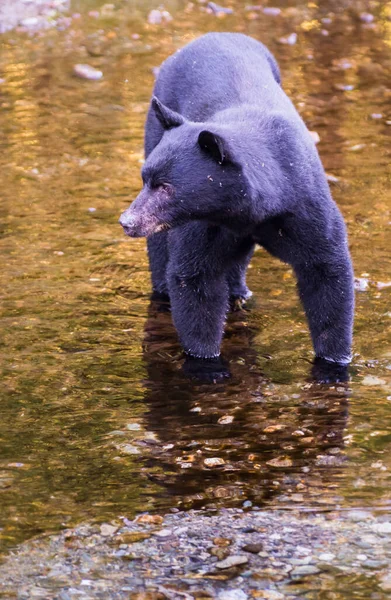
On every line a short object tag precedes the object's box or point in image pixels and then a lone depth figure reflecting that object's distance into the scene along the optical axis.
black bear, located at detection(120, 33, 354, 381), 11.31
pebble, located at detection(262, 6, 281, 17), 36.84
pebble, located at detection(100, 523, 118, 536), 10.14
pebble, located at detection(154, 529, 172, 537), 10.04
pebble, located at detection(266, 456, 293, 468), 11.55
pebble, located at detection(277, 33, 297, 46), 32.44
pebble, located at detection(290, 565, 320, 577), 9.25
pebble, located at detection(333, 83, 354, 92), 27.38
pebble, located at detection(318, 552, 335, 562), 9.45
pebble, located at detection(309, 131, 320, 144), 23.00
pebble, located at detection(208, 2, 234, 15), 36.72
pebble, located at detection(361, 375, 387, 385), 13.41
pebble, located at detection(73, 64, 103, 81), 29.62
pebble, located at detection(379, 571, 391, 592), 9.03
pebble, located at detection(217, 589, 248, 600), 8.99
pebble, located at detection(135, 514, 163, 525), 10.33
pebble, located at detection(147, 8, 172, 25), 35.56
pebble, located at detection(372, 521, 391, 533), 9.90
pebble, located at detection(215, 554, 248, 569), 9.45
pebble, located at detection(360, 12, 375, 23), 35.41
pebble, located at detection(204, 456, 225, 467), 11.62
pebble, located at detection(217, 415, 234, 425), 12.68
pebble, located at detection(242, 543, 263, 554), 9.64
